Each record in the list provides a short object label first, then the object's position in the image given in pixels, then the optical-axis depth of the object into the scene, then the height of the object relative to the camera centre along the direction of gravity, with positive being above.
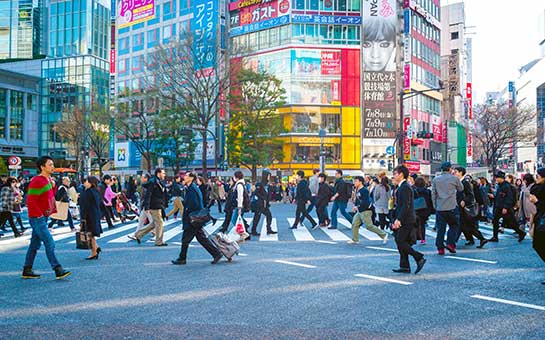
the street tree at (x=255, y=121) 39.66 +4.35
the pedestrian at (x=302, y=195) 15.14 -0.51
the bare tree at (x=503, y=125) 41.84 +4.16
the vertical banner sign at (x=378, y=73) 49.16 +9.63
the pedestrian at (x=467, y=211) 11.34 -0.72
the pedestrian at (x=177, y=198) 16.75 -0.68
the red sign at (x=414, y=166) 52.74 +1.13
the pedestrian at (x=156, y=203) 11.48 -0.57
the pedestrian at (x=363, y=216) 11.95 -0.88
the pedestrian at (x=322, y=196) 15.54 -0.55
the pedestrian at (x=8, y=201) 13.59 -0.65
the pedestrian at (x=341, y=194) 14.93 -0.48
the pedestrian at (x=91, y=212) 9.14 -0.62
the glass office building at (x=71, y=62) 70.06 +15.26
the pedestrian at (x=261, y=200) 13.39 -0.58
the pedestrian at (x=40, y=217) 7.29 -0.56
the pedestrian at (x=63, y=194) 14.27 -0.48
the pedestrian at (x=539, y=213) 6.93 -0.48
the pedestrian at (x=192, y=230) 8.70 -0.87
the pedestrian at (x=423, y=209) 11.45 -0.63
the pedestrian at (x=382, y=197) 13.62 -0.51
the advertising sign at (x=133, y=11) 60.68 +19.21
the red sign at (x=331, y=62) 48.44 +10.42
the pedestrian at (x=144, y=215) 11.79 -0.90
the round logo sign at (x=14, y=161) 31.69 +0.88
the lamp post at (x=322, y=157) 33.79 +1.31
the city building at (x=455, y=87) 65.81 +11.62
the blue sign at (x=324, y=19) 48.06 +14.30
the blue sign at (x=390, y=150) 36.72 +1.88
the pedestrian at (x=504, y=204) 12.38 -0.62
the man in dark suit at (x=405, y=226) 7.76 -0.71
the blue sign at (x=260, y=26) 48.38 +14.11
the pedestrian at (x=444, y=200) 9.97 -0.42
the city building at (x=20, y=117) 58.97 +6.84
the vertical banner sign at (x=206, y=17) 51.31 +15.67
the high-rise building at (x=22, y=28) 73.31 +20.41
